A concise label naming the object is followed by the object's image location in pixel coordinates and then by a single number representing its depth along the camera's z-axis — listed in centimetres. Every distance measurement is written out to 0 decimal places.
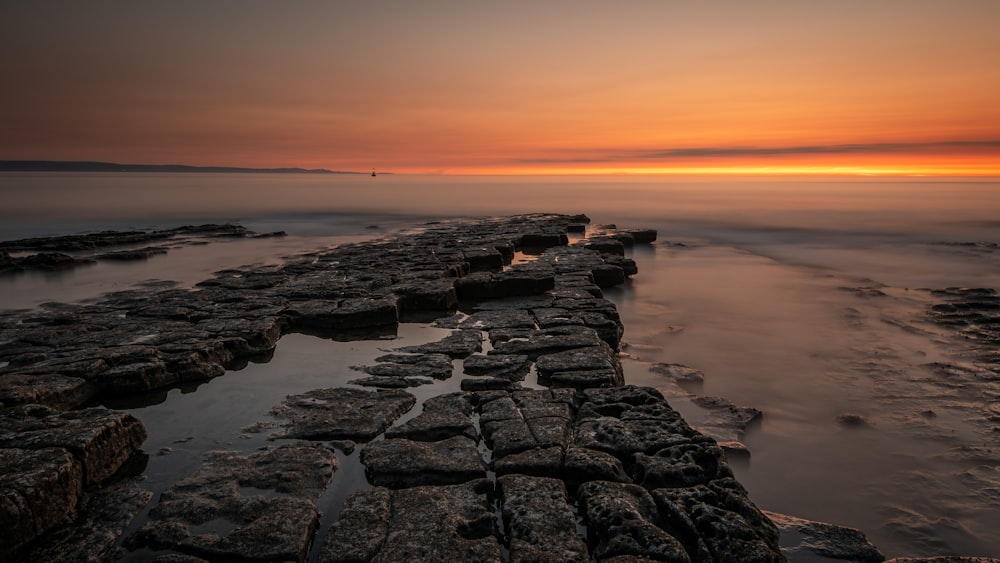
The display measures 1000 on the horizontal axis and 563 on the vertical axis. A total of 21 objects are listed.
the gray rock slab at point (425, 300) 835
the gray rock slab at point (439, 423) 420
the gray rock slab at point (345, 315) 736
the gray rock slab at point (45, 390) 455
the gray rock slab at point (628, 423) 386
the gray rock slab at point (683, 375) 630
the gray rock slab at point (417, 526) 283
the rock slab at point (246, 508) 291
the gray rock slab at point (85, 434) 357
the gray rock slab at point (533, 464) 360
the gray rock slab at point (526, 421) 393
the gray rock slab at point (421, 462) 360
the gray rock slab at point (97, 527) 292
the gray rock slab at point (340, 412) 429
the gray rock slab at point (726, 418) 498
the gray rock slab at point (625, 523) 280
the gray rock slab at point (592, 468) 351
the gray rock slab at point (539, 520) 280
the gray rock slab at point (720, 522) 281
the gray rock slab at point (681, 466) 345
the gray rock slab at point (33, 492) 292
